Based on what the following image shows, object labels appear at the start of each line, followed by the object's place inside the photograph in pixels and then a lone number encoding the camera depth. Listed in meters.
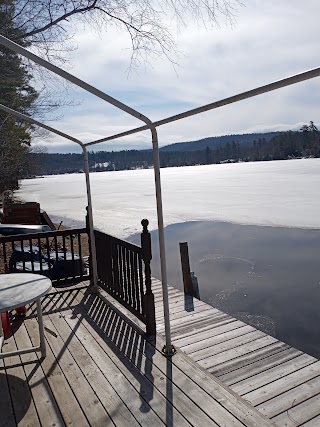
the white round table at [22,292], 2.47
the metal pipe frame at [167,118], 1.74
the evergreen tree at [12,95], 7.08
